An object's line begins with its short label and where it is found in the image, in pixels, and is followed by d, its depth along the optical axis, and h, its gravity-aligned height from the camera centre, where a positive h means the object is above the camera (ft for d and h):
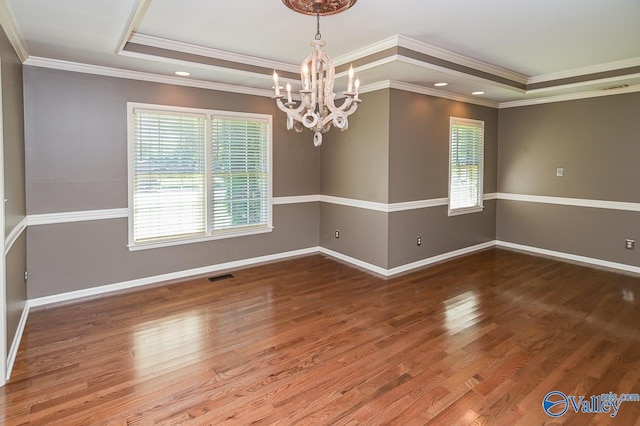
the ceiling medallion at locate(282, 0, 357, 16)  8.41 +4.17
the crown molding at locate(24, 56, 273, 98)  11.96 +4.08
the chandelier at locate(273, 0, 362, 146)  8.62 +2.38
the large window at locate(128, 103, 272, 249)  14.07 +0.59
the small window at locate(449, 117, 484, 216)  18.29 +1.19
